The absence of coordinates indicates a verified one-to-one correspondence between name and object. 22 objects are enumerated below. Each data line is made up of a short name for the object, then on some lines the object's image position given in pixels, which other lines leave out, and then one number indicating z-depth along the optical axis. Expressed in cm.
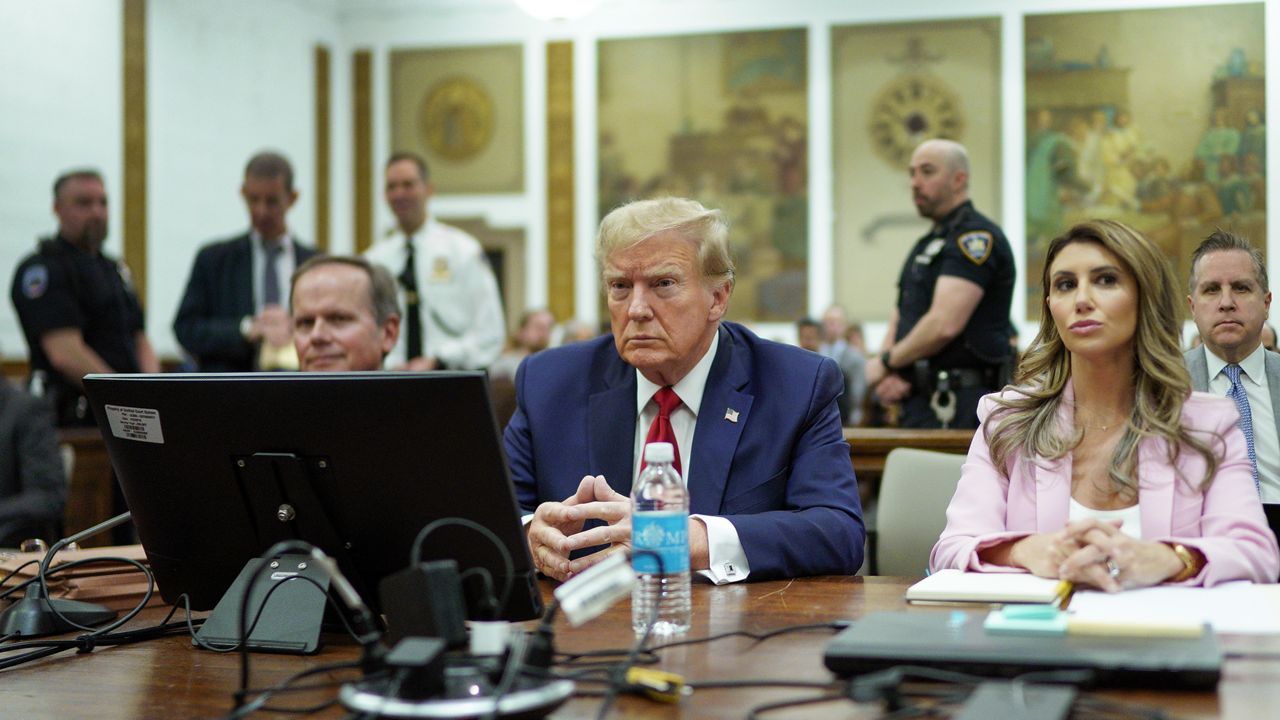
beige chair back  271
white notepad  169
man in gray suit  291
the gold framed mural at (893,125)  1212
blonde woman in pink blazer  210
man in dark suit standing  573
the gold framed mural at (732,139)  1254
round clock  1220
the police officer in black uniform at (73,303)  575
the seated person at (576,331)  1070
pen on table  170
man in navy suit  238
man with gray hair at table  317
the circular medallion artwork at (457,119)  1313
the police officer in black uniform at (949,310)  477
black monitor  151
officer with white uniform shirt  621
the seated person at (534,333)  1094
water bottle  159
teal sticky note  137
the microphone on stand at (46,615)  179
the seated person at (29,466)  395
